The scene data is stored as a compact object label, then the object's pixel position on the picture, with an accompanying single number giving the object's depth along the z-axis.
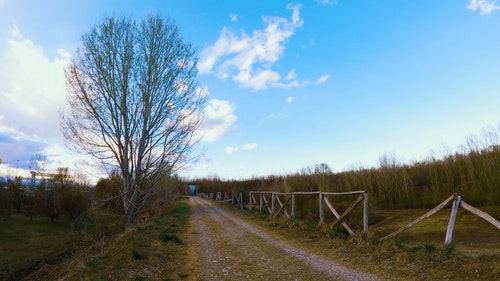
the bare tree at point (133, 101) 11.68
